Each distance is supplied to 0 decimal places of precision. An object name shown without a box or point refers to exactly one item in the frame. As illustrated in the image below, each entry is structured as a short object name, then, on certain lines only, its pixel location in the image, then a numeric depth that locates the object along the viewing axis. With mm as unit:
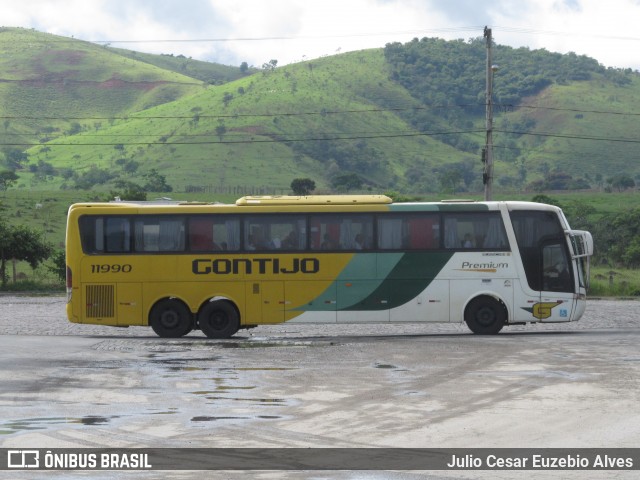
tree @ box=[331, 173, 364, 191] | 160625
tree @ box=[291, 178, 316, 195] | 144200
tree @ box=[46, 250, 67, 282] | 51922
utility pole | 44250
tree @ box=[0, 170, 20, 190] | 159625
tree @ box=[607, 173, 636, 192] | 170625
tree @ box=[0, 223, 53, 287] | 49812
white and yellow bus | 26844
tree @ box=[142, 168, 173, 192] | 153800
